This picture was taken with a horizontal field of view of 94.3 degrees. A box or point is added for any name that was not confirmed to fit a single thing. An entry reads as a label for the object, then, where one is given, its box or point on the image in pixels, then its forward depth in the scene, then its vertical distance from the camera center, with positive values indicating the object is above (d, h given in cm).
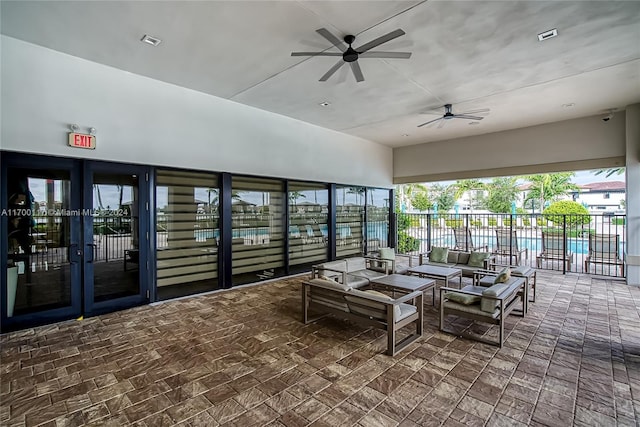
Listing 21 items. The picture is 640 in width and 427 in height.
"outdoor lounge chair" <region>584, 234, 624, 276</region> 690 -93
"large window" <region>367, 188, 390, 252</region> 953 -20
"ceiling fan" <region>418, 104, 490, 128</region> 612 +208
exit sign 412 +103
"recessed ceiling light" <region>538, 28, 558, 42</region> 352 +215
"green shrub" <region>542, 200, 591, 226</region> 1244 +17
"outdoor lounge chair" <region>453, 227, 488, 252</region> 877 -79
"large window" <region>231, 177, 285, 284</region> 620 -35
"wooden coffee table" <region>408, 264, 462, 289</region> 524 -110
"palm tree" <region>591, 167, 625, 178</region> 1428 +194
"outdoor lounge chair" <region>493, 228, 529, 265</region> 845 -90
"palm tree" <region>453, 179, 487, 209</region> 2175 +192
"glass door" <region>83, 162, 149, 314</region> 439 -37
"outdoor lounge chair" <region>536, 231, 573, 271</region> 756 -98
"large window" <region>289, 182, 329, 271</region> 727 -28
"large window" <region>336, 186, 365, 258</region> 847 -24
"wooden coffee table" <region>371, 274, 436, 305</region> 448 -112
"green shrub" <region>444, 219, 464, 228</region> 978 -36
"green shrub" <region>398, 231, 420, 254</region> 1100 -111
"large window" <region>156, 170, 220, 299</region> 523 -36
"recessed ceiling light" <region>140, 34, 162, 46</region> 366 +217
